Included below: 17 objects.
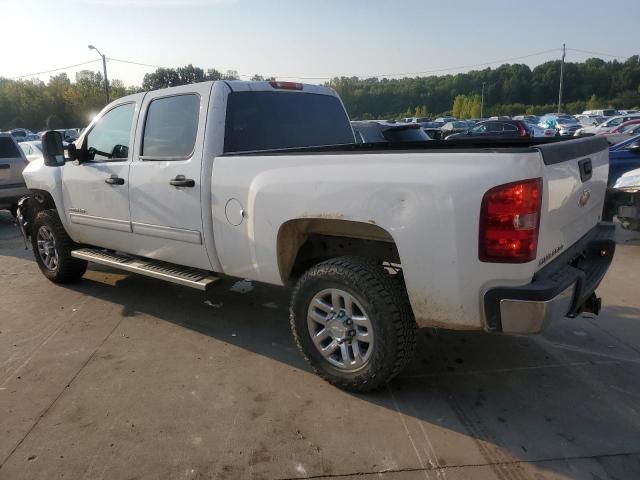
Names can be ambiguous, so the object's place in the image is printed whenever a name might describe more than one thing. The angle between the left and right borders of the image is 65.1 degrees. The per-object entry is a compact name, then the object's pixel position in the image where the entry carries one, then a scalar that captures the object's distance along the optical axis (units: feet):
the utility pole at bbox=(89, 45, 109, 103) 123.08
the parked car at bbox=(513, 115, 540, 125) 142.10
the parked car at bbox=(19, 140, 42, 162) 41.14
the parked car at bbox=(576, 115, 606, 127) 114.68
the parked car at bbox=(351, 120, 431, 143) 30.09
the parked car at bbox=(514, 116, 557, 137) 81.43
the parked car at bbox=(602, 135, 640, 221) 28.22
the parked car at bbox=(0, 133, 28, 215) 31.76
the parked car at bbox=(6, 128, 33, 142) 116.16
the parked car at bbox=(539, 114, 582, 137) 100.61
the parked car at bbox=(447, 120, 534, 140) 53.73
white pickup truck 8.26
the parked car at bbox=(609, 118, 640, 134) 55.62
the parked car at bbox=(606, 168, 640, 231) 20.83
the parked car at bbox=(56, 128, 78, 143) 92.03
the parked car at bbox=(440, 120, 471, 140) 108.88
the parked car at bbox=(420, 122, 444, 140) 69.15
